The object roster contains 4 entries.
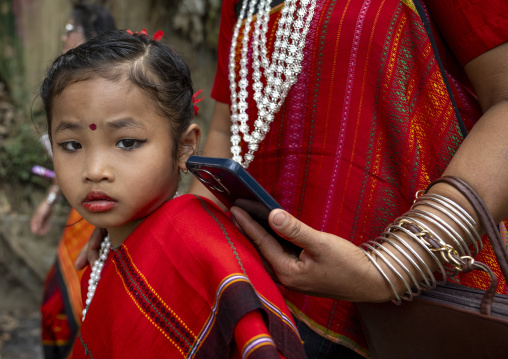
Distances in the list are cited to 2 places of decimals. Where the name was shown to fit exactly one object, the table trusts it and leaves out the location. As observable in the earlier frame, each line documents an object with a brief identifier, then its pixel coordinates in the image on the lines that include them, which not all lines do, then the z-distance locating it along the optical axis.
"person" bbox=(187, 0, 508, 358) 0.95
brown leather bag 0.86
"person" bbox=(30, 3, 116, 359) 1.78
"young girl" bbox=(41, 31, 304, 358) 0.87
